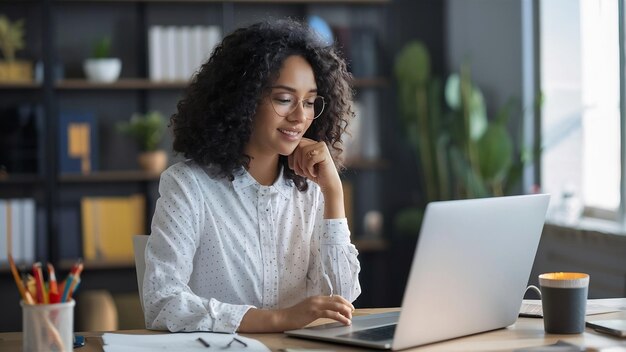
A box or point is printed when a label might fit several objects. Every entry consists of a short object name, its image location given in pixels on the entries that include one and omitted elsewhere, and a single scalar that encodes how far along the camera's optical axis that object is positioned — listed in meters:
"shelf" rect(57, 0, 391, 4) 4.87
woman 2.17
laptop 1.65
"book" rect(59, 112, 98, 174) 4.70
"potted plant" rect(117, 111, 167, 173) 4.71
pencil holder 1.53
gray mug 1.82
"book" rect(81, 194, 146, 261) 4.75
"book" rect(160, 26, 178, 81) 4.73
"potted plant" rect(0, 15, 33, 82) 4.61
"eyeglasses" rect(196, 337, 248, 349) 1.73
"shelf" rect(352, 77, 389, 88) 4.97
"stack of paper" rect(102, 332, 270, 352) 1.71
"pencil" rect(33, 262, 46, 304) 1.54
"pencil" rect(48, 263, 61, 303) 1.55
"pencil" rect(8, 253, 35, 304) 1.54
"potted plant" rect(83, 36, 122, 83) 4.66
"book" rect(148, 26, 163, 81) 4.72
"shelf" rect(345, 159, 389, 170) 4.96
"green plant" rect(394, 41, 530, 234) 4.32
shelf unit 4.70
